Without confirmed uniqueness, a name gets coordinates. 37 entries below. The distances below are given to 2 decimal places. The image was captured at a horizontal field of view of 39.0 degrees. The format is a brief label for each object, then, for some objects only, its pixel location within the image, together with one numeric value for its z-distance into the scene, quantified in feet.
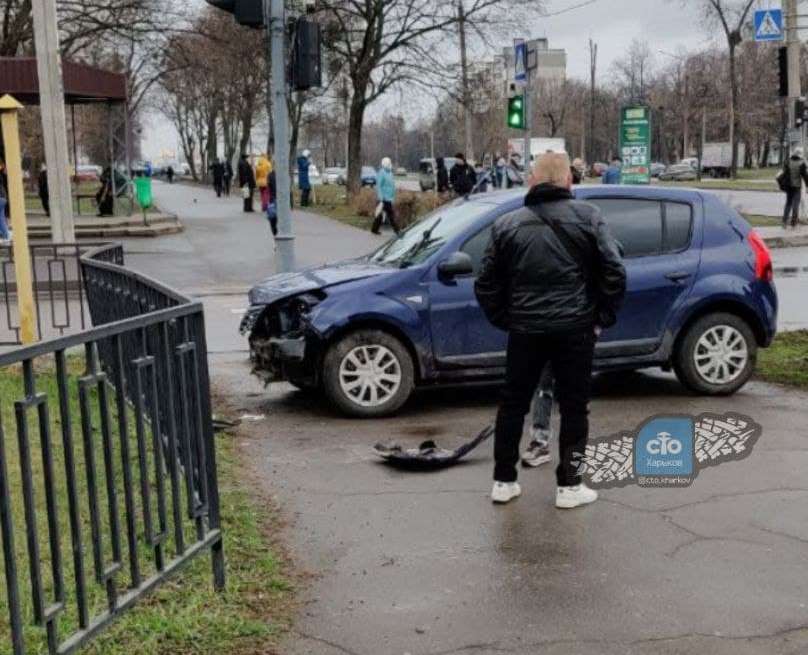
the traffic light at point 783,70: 85.40
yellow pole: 35.17
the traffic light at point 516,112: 65.62
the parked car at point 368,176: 209.03
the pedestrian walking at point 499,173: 103.30
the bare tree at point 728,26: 214.28
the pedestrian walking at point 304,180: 132.87
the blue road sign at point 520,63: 61.82
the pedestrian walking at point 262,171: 103.95
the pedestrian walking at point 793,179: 81.71
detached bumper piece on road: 21.76
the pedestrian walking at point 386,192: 85.53
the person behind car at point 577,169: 86.74
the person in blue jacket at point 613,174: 94.97
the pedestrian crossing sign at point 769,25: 80.94
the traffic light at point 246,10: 37.32
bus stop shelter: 86.89
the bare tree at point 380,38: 127.75
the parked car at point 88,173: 266.30
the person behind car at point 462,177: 97.55
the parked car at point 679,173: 253.81
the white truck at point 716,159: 277.68
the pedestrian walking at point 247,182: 121.19
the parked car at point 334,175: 269.23
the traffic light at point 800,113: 86.22
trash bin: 107.76
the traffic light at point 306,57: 39.29
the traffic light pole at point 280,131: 39.60
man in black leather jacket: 17.92
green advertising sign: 100.07
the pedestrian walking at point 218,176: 167.63
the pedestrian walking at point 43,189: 118.11
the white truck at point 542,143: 193.88
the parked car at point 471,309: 26.86
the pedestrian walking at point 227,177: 174.79
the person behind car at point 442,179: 113.91
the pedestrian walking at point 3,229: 83.26
